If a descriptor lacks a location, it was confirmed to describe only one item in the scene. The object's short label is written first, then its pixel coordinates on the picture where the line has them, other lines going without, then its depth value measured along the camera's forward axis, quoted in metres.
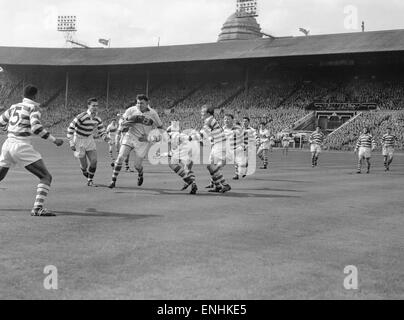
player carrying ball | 13.40
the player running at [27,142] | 8.76
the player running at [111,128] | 15.83
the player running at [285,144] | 38.12
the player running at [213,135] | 13.20
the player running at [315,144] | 26.00
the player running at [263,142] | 23.81
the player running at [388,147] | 25.34
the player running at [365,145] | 22.95
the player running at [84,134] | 14.34
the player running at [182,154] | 12.85
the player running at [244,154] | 17.78
